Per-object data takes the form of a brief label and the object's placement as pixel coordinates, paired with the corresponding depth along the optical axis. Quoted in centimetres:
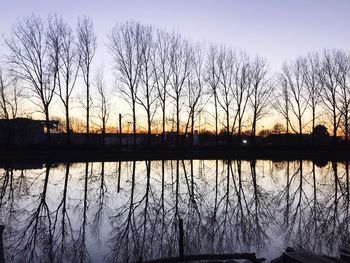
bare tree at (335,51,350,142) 5119
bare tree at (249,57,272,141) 5240
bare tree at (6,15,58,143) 4109
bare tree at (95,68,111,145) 4932
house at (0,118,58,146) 5545
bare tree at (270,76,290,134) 5463
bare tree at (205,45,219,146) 5147
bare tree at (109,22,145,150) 4603
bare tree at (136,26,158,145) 4628
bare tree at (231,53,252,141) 5222
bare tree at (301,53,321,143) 5259
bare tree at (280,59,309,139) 5300
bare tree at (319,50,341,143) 5147
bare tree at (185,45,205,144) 5059
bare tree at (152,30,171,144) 4759
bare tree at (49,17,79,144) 4202
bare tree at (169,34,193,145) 4869
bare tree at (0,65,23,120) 4653
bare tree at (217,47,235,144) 5206
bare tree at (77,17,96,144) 4375
